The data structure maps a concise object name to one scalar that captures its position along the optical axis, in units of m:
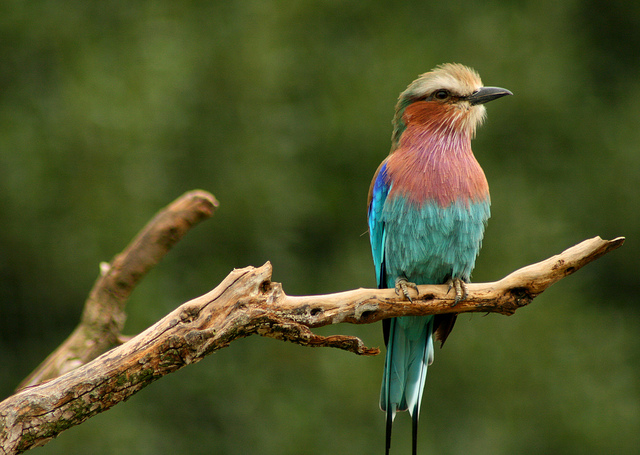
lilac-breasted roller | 6.83
